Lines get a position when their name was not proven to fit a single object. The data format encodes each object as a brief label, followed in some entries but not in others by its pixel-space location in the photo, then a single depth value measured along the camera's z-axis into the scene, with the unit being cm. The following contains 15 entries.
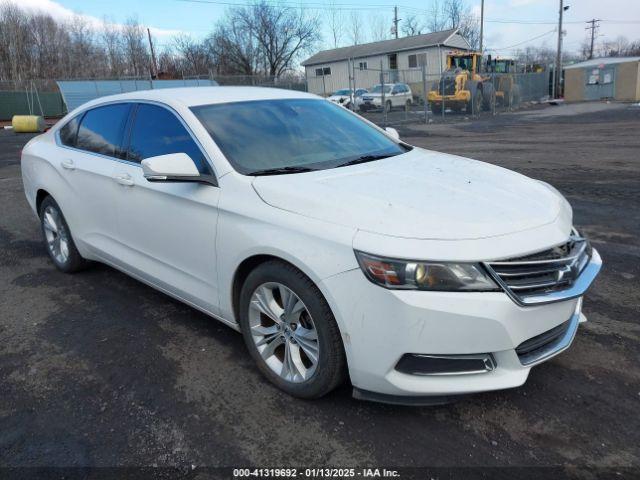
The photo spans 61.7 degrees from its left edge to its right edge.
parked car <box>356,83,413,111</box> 3397
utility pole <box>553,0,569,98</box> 3928
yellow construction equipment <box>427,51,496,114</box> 2708
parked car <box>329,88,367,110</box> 3072
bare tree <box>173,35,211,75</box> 6088
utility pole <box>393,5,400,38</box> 6481
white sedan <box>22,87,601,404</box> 237
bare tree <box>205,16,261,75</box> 5950
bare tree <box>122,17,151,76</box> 6066
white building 4612
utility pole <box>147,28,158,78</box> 5718
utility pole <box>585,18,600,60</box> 7979
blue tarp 2934
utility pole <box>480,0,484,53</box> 4453
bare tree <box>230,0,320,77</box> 5925
